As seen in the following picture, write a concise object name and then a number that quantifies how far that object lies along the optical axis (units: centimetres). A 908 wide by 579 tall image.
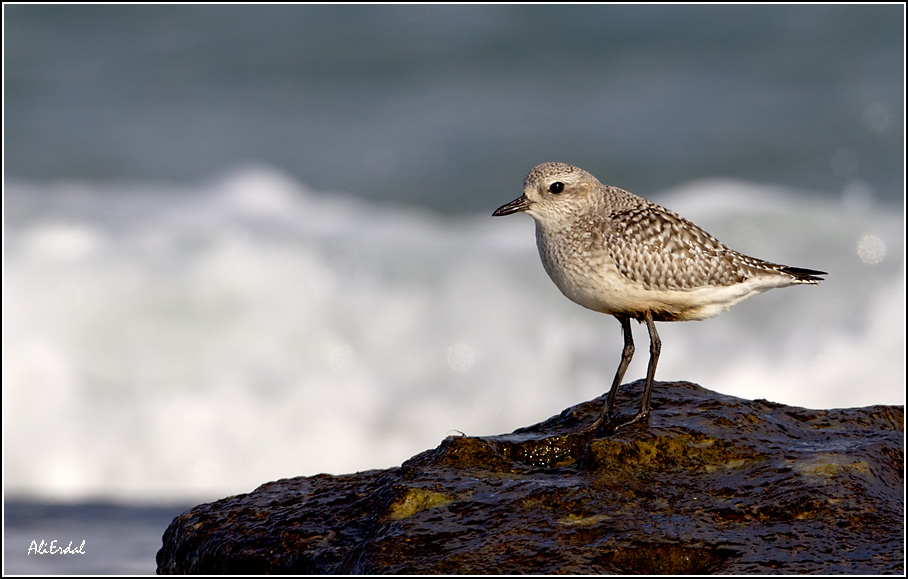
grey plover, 1345
